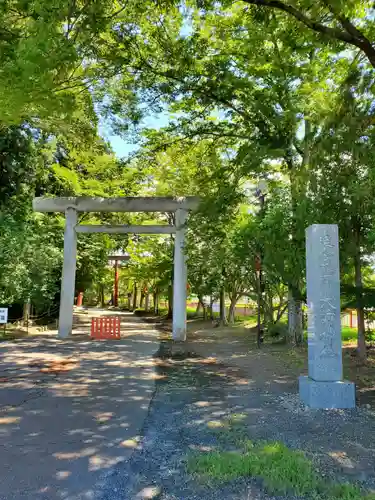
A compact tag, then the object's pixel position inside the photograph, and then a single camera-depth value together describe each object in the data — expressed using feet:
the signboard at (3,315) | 44.75
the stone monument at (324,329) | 21.03
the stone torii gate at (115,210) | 53.47
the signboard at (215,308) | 103.41
